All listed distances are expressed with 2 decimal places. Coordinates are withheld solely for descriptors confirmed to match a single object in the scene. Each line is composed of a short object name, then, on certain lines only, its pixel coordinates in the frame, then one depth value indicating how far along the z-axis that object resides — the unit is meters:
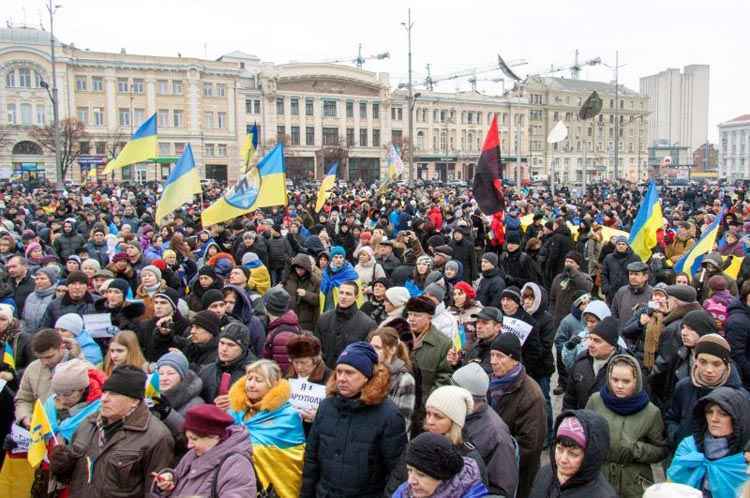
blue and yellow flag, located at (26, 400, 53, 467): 3.75
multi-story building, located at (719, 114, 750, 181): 106.38
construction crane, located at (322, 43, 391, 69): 88.34
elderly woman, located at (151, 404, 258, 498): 3.12
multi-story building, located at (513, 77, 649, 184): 84.44
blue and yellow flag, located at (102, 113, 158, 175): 13.23
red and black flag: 9.60
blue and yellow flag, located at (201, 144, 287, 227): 10.19
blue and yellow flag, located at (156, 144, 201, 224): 10.94
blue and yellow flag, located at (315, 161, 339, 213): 16.20
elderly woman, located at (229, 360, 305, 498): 3.77
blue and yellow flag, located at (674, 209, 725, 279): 8.98
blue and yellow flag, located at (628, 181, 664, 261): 9.60
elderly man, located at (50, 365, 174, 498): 3.39
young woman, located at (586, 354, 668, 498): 3.67
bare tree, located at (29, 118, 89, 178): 47.22
